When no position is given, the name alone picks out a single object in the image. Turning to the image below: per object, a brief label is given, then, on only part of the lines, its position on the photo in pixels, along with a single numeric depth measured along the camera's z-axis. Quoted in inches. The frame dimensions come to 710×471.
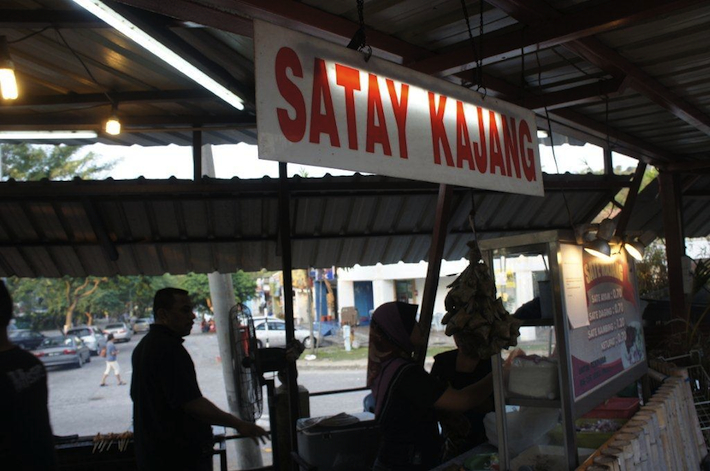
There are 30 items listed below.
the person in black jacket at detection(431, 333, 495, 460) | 161.9
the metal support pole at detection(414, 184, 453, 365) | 222.8
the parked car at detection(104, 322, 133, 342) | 1402.6
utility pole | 347.6
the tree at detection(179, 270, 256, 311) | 1595.7
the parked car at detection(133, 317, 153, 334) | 1626.5
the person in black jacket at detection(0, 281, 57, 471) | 100.5
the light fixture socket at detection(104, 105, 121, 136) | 226.1
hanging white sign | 84.9
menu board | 128.2
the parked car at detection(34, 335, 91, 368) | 952.6
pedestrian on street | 794.8
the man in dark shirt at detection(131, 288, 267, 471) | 141.6
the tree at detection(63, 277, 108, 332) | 1422.2
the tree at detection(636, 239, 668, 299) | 409.8
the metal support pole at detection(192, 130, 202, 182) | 236.4
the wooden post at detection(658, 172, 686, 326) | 313.0
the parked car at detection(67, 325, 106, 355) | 1165.7
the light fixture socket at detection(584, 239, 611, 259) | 140.4
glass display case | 122.4
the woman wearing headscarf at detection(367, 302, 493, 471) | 131.0
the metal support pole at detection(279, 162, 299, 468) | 231.0
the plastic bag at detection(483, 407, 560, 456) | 135.6
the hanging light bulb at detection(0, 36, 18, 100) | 171.8
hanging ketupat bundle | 119.6
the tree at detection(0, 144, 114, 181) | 1220.5
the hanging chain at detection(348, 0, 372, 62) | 96.9
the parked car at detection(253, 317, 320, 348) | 1066.6
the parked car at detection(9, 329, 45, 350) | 967.0
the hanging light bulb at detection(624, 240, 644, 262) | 173.6
